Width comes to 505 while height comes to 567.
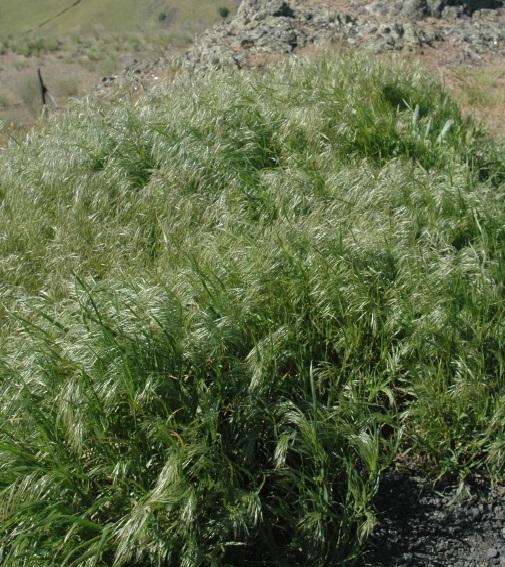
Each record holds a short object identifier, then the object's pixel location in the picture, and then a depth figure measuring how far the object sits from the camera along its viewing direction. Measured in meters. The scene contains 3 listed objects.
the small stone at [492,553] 3.27
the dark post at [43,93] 12.20
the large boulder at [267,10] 10.55
